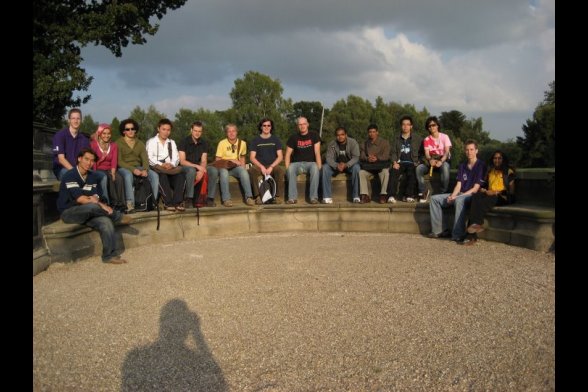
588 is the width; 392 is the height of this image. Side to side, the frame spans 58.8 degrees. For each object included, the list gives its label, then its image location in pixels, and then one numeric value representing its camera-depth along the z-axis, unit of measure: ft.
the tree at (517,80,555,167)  108.58
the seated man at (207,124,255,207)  33.12
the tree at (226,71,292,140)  206.18
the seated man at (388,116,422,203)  33.60
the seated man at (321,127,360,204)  34.09
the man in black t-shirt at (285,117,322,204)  34.37
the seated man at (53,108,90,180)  26.43
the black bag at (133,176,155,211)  29.71
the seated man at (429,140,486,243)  28.22
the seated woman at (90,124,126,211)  27.84
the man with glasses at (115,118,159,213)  29.04
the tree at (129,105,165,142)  228.02
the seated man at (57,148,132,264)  23.04
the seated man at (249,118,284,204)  34.37
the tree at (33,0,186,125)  57.00
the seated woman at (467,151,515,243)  27.81
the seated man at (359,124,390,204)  33.73
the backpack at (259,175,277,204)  33.83
